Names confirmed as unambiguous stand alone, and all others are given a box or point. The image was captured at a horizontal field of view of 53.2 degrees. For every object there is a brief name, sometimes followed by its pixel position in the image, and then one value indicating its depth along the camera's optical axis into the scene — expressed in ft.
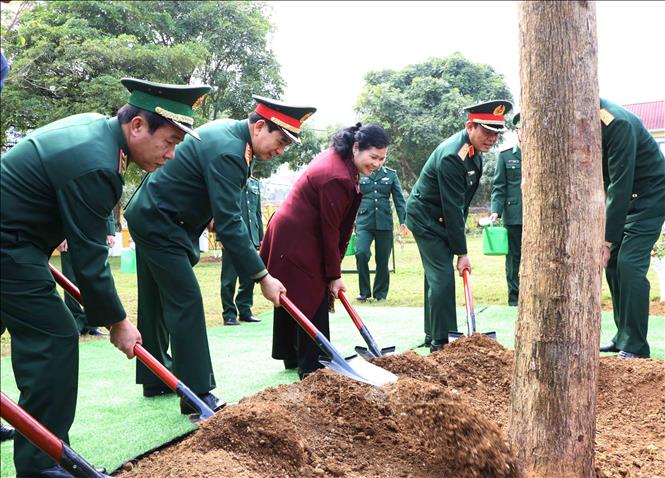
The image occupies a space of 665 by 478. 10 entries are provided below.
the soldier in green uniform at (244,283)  24.68
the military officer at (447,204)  15.58
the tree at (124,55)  47.26
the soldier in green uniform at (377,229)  30.63
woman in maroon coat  13.47
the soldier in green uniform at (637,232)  14.47
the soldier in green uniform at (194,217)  11.71
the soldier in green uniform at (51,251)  7.93
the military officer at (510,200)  26.68
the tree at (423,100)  76.84
